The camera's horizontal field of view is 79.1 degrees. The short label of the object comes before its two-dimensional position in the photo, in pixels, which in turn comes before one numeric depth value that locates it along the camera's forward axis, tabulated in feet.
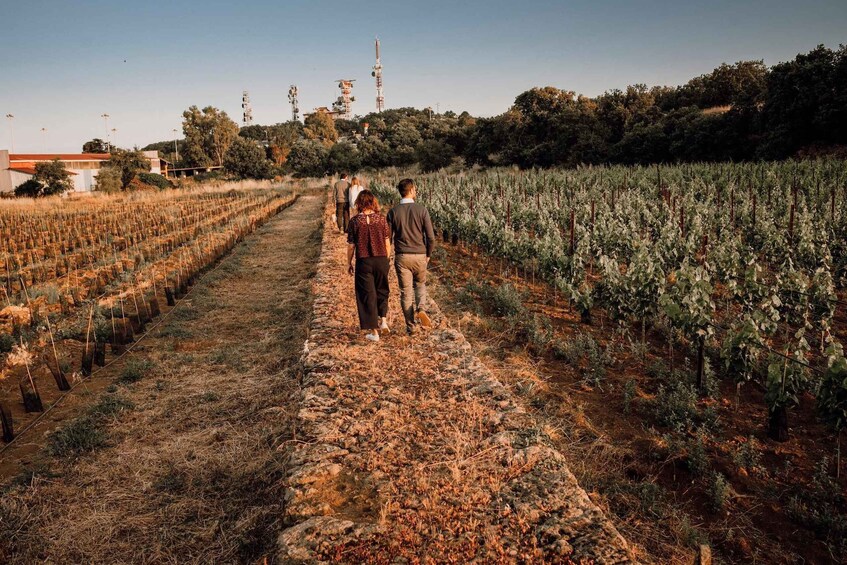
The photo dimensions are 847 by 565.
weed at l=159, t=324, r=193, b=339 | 26.91
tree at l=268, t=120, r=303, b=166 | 254.27
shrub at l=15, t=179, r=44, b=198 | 130.82
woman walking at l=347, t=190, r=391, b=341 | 19.22
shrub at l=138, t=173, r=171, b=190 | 161.89
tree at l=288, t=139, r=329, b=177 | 203.62
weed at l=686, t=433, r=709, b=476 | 13.98
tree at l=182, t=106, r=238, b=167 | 231.09
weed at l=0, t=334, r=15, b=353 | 24.90
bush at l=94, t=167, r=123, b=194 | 137.35
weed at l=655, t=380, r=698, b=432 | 16.38
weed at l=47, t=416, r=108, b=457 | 15.28
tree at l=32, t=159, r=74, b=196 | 129.45
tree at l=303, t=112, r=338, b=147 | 277.03
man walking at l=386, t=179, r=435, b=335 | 19.35
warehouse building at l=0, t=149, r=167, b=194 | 164.55
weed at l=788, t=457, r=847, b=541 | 11.83
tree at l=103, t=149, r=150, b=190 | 157.28
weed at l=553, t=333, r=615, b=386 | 20.44
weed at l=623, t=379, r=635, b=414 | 17.47
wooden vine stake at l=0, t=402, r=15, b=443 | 16.05
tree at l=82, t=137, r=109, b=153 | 330.75
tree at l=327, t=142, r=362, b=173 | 195.62
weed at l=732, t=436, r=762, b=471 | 14.12
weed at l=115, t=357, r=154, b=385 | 21.03
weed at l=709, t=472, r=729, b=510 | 12.62
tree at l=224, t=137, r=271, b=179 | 190.29
